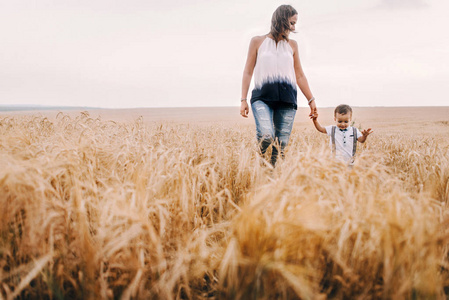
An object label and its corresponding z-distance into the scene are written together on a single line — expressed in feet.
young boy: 11.37
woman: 10.15
